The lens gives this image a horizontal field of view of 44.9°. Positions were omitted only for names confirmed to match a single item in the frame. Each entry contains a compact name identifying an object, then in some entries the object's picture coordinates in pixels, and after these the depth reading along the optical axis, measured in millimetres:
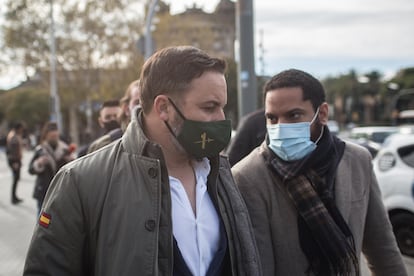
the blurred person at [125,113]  3962
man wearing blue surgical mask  2248
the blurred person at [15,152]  11648
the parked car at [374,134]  18641
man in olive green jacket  1720
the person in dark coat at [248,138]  4371
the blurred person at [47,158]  6809
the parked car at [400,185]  6418
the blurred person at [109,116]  4977
